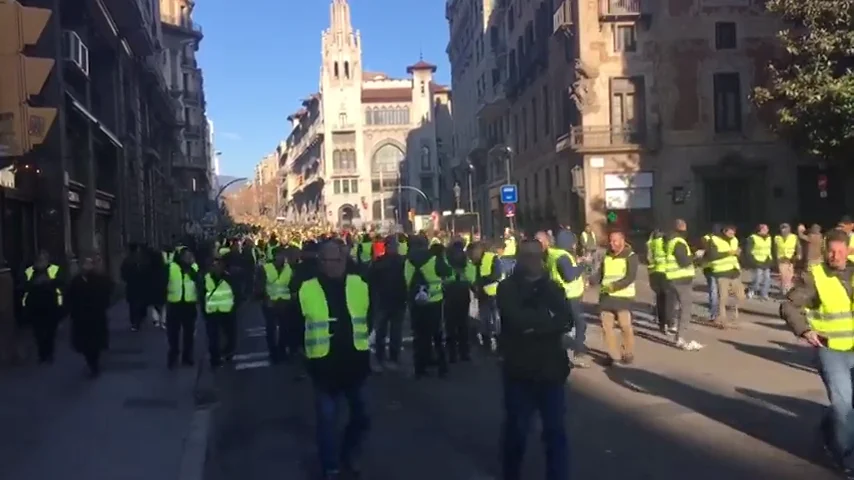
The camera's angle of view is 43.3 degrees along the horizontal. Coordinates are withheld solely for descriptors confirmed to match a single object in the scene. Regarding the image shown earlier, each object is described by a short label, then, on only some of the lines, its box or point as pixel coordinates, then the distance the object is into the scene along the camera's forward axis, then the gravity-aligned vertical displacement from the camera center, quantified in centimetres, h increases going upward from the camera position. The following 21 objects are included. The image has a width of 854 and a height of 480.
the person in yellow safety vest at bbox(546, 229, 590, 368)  1230 -69
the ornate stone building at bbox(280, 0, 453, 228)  11694 +989
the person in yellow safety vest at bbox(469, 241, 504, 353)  1485 -96
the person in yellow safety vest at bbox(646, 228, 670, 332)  1528 -80
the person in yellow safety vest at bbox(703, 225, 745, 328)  1689 -84
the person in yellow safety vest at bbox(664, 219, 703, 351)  1486 -89
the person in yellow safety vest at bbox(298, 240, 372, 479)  739 -79
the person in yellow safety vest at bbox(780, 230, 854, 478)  739 -84
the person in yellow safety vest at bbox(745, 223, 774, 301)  2098 -93
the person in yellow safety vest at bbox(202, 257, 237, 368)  1459 -110
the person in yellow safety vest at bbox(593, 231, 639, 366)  1292 -86
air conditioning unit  2377 +422
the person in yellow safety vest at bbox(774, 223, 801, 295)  2139 -91
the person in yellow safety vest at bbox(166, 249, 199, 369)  1455 -95
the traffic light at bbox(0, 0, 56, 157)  796 +120
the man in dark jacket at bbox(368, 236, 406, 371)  1423 -101
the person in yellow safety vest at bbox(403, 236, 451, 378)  1318 -103
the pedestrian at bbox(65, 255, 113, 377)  1395 -101
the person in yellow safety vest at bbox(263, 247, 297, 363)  1518 -107
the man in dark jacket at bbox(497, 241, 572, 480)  673 -80
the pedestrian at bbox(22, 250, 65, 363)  1532 -100
